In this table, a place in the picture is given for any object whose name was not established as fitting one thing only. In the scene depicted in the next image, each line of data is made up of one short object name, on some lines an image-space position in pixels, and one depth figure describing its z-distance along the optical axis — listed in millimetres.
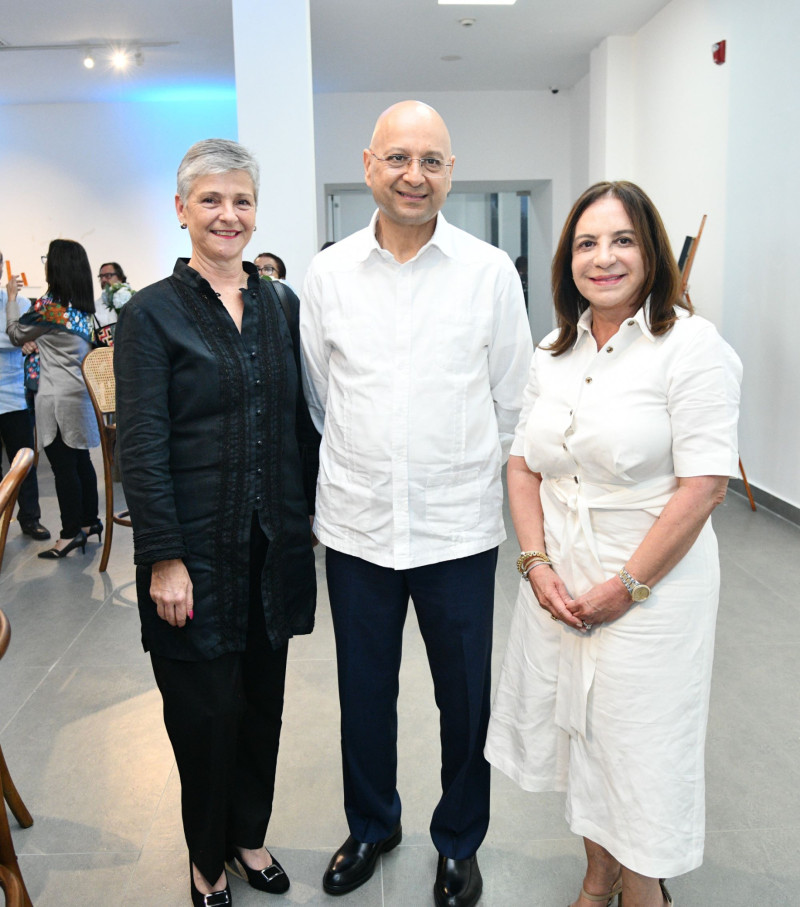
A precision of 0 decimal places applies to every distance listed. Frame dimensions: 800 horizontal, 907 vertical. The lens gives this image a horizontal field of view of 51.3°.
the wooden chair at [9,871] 1631
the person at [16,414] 4590
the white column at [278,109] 5480
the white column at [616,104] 7945
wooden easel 5074
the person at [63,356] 4410
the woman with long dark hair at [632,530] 1428
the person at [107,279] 8157
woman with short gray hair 1594
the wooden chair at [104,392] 4004
